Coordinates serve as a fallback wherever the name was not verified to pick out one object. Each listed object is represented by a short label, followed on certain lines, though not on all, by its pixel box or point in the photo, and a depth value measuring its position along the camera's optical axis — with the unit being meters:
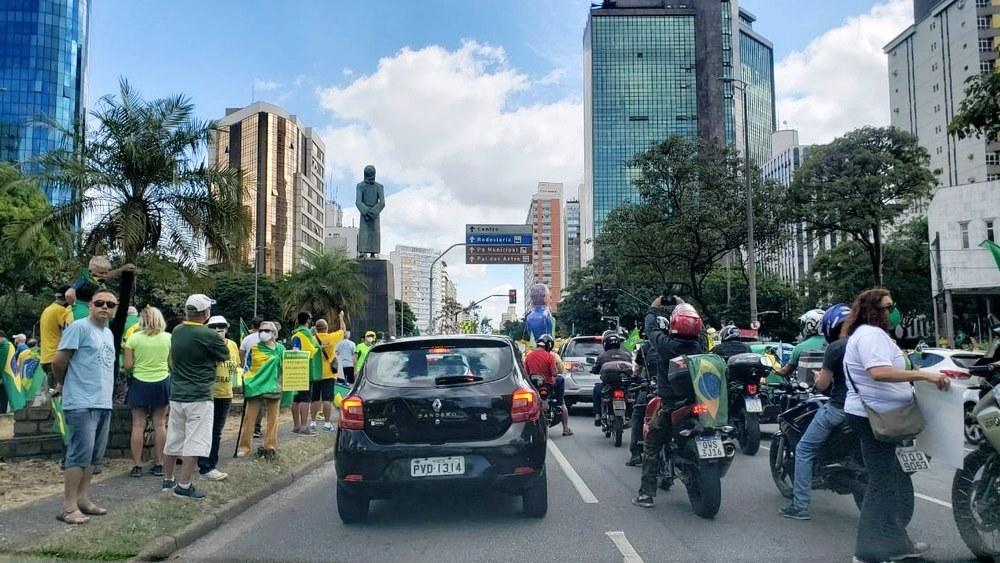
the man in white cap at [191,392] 6.82
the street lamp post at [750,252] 27.16
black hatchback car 5.88
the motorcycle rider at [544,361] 11.31
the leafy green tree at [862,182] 35.91
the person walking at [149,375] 7.62
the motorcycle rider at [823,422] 5.82
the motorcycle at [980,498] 4.75
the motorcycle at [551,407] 10.98
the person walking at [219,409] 7.95
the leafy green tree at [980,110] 9.06
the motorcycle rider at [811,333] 9.09
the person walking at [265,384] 9.01
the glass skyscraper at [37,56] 77.56
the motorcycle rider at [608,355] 11.45
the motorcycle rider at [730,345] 10.15
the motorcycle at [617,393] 10.95
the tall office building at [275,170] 99.81
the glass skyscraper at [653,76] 112.94
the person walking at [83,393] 5.84
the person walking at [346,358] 15.02
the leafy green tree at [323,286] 46.59
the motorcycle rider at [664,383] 6.65
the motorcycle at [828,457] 6.01
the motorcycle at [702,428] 6.15
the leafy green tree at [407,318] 104.81
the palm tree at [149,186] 13.45
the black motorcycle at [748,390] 9.57
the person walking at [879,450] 4.68
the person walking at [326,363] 12.77
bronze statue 28.89
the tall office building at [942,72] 78.06
